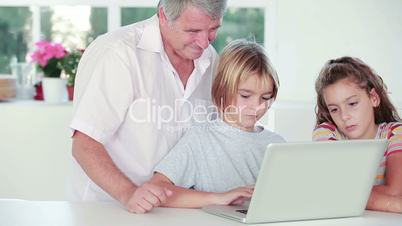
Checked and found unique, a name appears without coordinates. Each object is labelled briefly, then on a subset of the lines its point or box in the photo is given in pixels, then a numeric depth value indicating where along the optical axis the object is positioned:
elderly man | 2.17
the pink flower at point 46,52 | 4.44
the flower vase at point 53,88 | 4.40
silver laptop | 1.83
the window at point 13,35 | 4.70
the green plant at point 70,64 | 4.43
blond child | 2.25
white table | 1.90
